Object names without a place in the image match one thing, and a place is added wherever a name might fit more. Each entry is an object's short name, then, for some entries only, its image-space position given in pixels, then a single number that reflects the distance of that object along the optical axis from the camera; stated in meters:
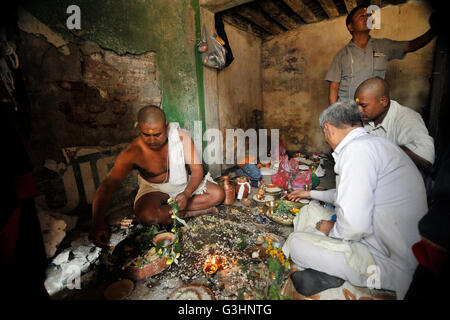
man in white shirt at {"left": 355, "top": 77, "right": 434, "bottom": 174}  2.33
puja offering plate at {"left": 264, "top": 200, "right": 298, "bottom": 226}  2.84
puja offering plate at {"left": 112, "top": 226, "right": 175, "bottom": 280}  2.00
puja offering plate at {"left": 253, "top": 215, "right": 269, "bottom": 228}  2.86
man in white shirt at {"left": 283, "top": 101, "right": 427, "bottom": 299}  1.48
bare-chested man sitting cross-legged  2.53
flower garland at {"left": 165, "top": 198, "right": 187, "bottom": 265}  2.17
